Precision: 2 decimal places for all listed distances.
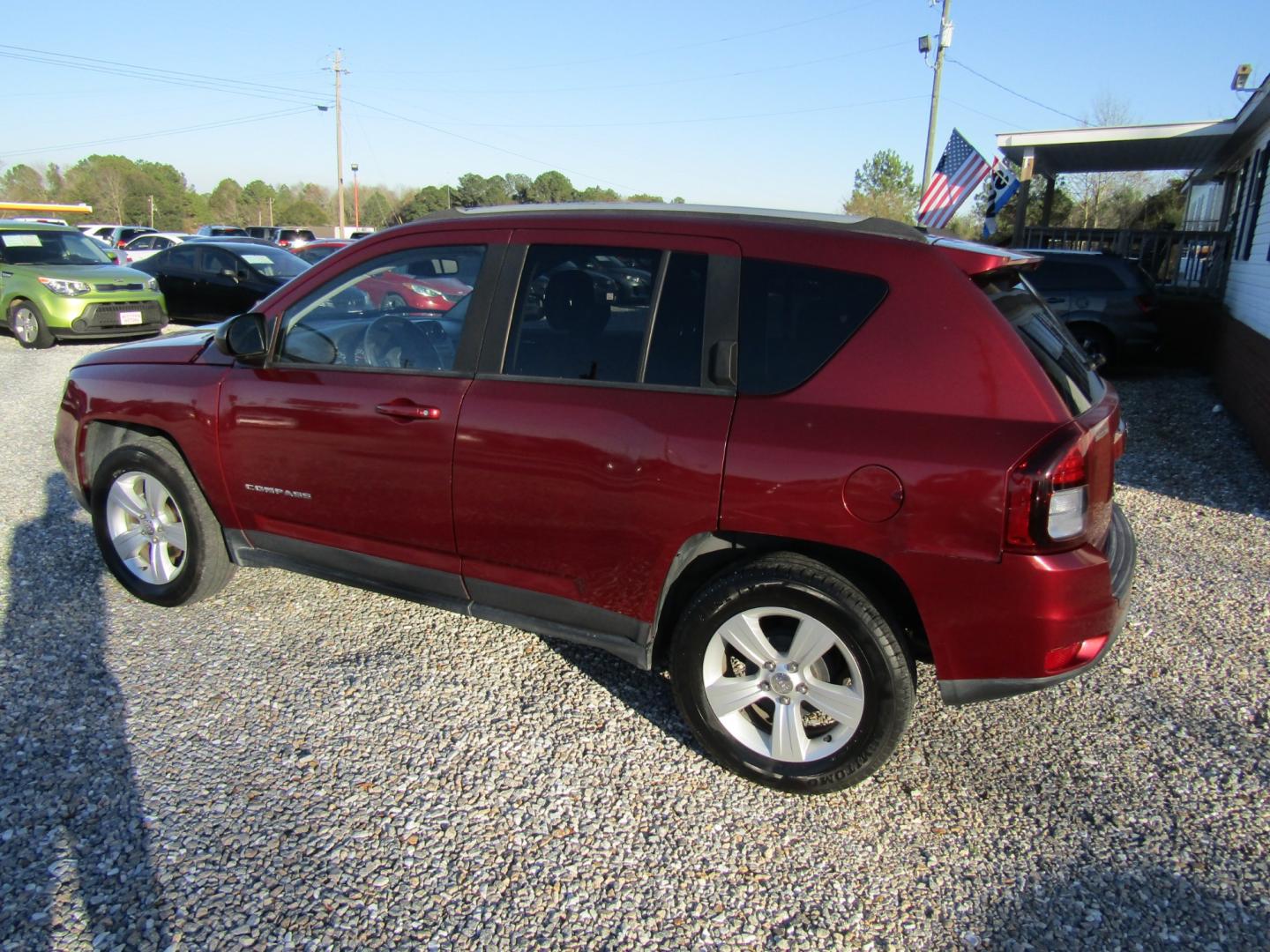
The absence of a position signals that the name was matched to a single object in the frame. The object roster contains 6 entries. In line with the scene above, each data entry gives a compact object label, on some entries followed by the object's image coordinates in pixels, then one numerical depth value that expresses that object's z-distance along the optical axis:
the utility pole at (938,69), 23.08
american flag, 12.59
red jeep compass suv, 2.58
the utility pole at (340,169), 45.04
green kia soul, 11.95
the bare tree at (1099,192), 39.09
